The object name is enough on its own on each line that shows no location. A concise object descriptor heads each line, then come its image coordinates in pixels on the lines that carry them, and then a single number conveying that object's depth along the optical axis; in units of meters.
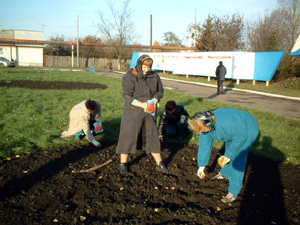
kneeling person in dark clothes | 6.34
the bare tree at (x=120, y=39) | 44.31
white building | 44.28
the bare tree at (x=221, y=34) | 31.06
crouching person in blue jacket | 3.31
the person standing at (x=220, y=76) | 15.55
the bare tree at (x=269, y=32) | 27.29
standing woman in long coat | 3.97
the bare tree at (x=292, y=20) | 26.86
